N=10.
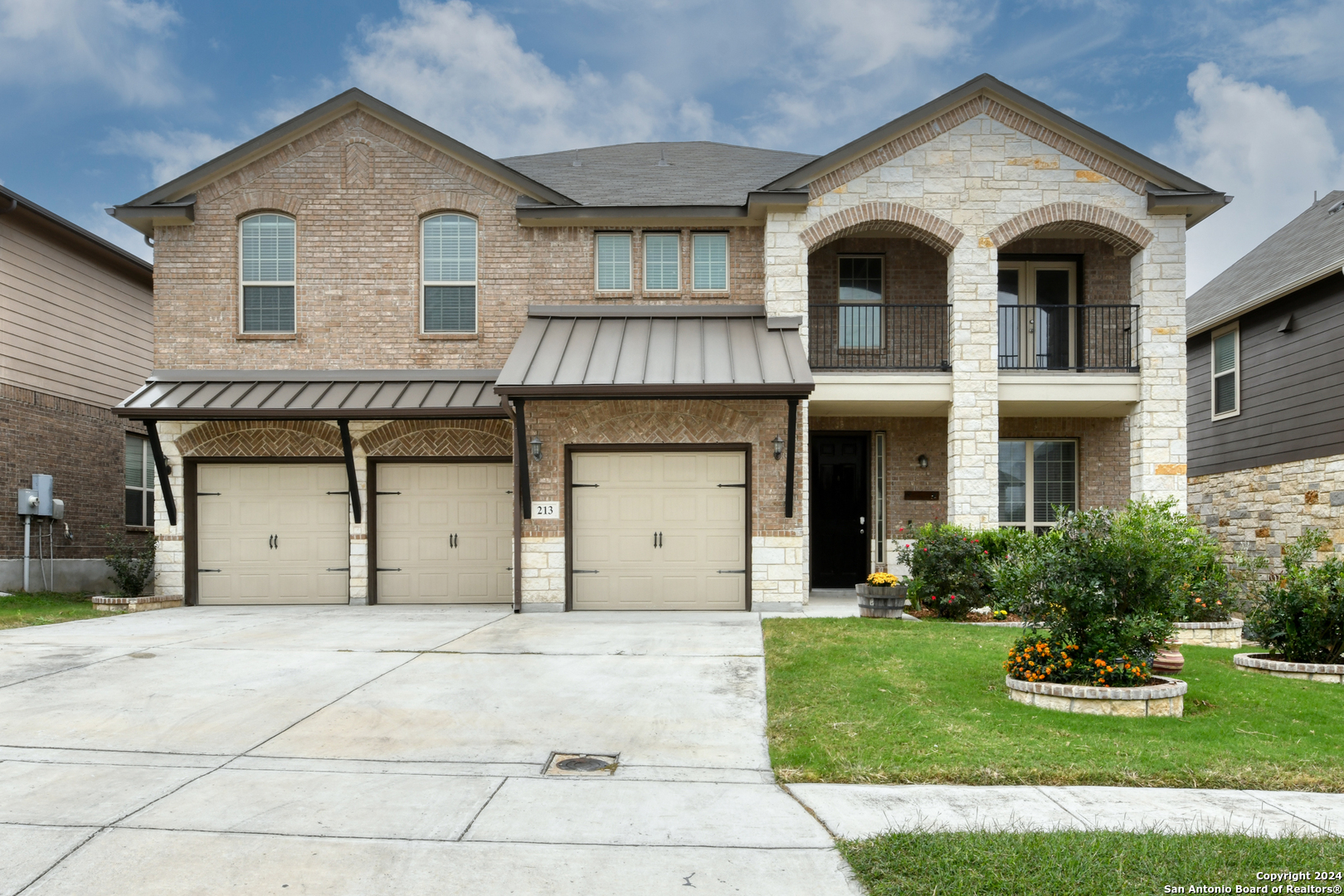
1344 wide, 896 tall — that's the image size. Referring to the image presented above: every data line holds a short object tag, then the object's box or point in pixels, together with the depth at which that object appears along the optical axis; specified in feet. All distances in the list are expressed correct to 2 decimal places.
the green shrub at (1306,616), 27.02
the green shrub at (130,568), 43.24
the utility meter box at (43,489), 46.88
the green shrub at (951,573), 38.14
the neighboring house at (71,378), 47.01
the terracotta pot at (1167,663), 24.89
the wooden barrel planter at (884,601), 37.09
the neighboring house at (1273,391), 45.37
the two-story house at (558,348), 40.88
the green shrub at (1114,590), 22.12
